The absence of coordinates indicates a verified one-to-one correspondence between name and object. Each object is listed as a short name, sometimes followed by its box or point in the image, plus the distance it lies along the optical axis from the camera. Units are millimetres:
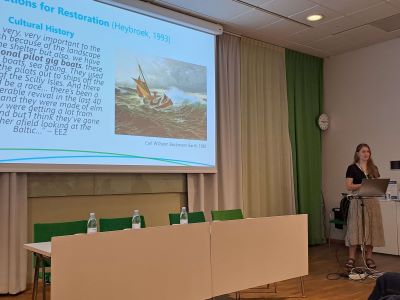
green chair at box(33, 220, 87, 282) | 3078
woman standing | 4613
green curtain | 6516
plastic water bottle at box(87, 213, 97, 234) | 2881
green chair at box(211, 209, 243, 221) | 3900
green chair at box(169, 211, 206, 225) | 3654
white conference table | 2369
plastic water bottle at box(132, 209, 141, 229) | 3123
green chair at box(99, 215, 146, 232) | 3359
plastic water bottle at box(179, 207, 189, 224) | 3457
